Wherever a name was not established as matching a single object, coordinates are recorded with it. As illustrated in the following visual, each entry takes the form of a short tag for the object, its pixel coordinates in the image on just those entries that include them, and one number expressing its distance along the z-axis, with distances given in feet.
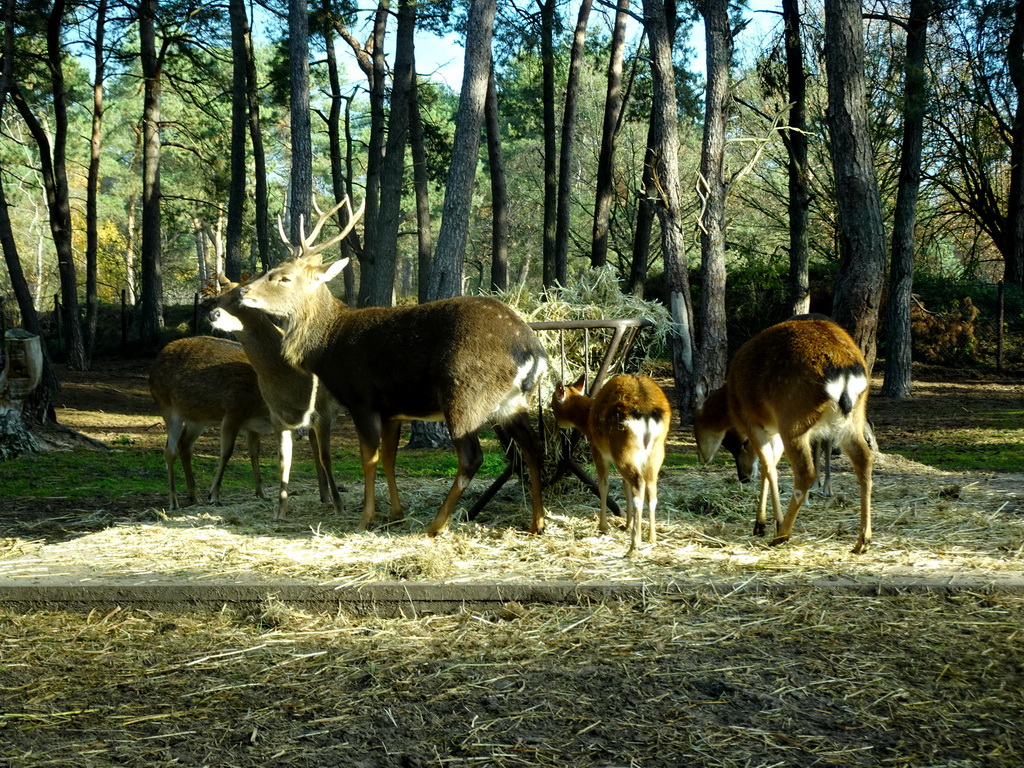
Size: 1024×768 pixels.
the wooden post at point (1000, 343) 62.49
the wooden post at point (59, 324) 84.53
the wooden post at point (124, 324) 83.10
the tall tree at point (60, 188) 65.36
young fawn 17.98
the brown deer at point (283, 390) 23.12
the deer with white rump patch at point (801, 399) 17.76
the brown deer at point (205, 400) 25.36
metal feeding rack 21.58
